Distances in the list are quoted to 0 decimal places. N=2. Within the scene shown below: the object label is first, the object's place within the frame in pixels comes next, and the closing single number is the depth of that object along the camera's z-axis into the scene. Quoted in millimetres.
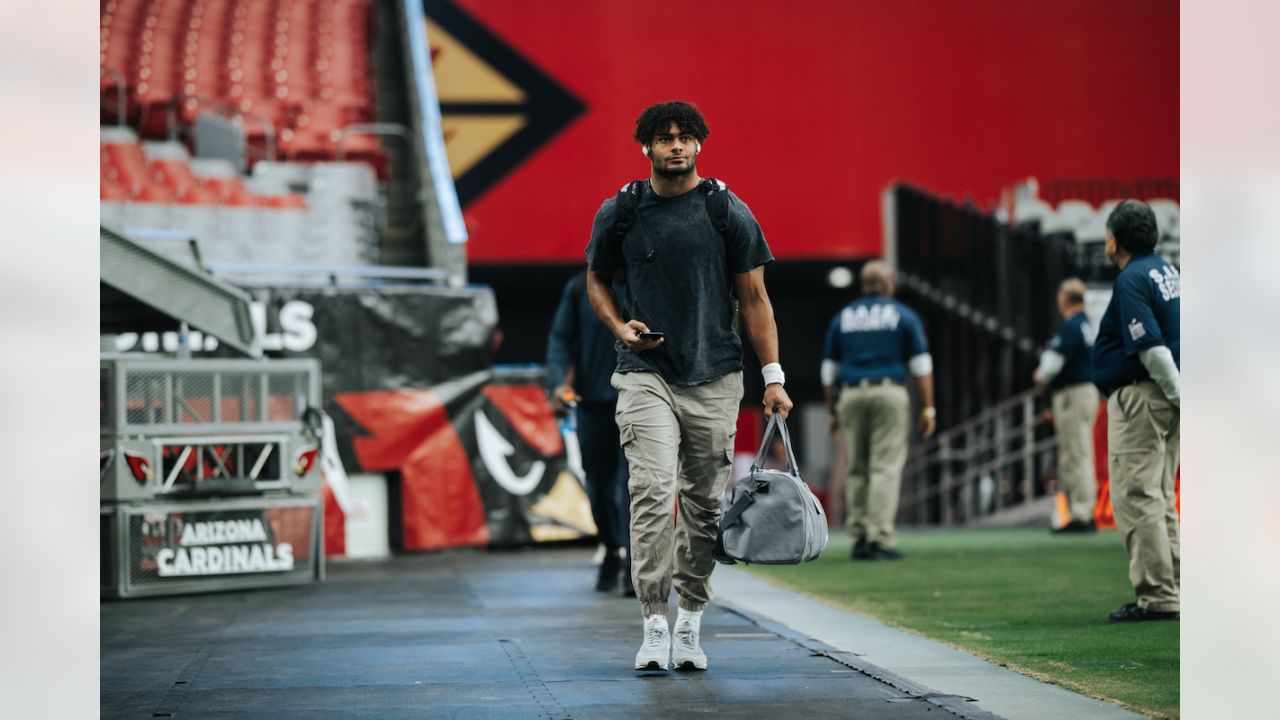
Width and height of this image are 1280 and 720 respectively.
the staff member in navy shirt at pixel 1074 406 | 12352
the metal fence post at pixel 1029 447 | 16344
